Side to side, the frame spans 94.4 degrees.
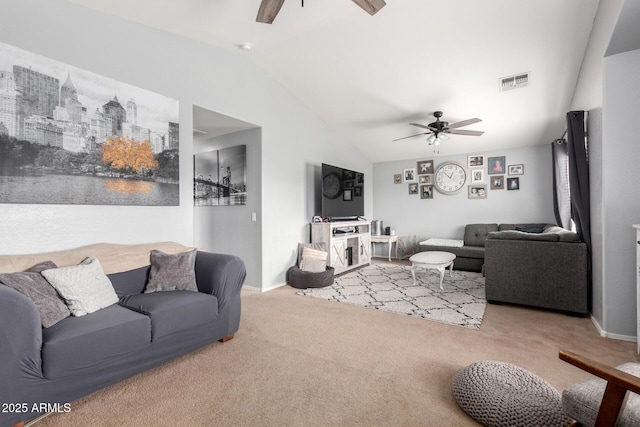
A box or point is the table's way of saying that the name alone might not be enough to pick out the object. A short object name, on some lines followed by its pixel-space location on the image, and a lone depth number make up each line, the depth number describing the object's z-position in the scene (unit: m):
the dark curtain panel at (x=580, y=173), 2.97
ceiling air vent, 3.69
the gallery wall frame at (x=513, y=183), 5.74
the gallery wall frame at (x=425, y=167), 6.58
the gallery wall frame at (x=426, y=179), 6.59
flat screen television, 5.05
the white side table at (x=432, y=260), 4.00
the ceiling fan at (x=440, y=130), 4.43
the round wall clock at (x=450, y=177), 6.23
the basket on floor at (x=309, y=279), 4.21
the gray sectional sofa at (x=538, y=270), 3.00
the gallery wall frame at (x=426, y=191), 6.58
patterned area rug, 3.17
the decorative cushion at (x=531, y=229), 5.21
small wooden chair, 0.96
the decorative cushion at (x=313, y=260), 4.42
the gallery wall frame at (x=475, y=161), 6.06
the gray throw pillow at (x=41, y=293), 1.69
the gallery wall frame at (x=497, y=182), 5.88
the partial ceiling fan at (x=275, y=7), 2.03
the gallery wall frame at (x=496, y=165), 5.87
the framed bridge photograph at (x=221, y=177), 4.32
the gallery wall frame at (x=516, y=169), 5.71
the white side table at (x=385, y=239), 6.29
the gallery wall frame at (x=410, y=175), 6.77
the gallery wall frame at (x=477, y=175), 6.06
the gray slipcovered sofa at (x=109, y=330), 1.46
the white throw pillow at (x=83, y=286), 1.87
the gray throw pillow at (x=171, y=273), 2.46
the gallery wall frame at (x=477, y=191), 6.03
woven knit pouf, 1.41
